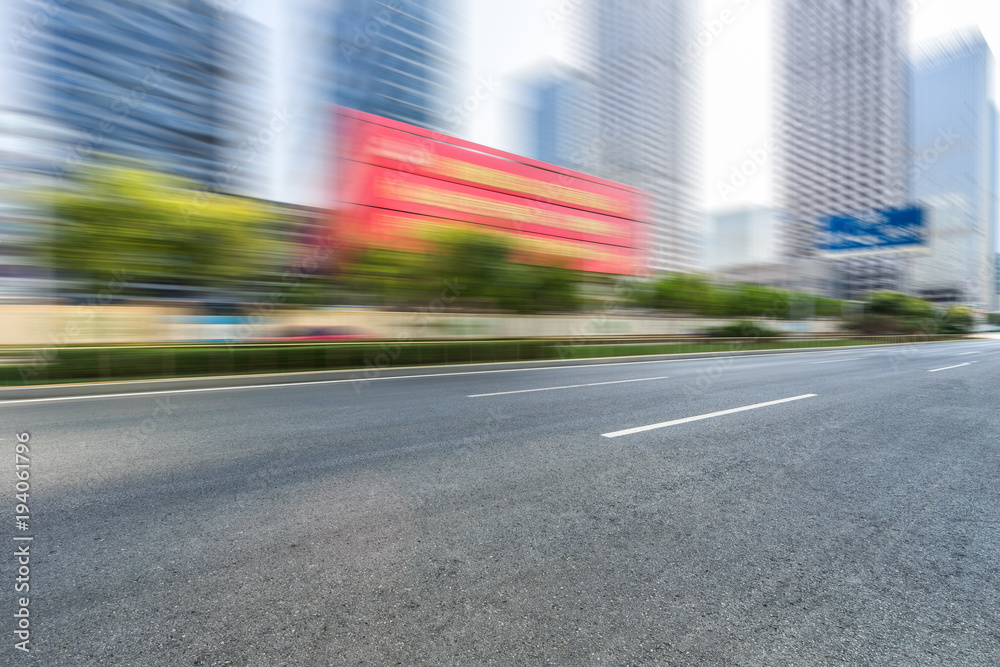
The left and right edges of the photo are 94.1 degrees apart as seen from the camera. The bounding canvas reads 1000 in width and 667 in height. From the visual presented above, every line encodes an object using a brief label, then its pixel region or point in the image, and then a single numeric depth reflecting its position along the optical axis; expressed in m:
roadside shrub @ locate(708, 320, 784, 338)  33.03
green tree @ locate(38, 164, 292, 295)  15.04
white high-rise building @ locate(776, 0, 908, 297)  64.00
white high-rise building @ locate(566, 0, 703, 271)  73.62
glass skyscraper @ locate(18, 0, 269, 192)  53.59
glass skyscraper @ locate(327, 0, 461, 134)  56.72
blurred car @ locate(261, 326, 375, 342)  24.73
